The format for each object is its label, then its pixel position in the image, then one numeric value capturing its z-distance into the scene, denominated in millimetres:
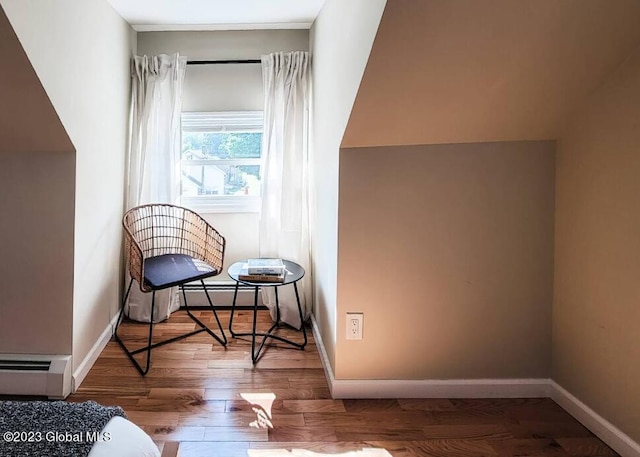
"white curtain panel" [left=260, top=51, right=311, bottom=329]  2992
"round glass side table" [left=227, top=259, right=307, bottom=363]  2420
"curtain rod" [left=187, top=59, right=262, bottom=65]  3092
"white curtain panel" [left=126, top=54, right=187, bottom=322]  2965
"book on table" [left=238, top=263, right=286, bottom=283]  2408
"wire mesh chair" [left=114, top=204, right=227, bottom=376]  2412
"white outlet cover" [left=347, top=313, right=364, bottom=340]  2027
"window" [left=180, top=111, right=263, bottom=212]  3232
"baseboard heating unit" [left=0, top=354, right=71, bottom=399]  2006
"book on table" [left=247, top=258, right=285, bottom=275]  2430
